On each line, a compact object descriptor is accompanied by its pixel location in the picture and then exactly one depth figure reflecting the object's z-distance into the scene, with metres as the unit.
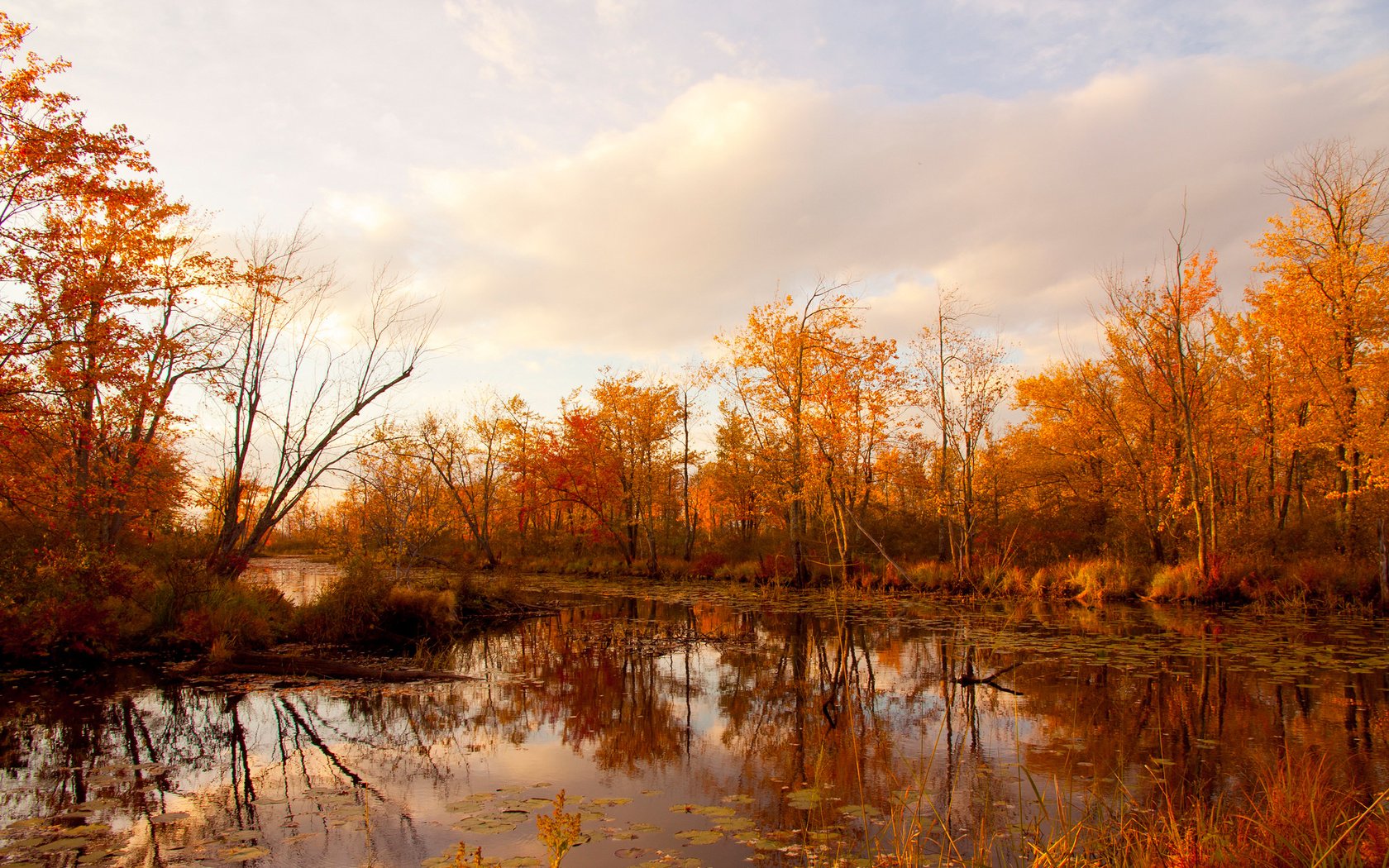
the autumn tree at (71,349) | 10.32
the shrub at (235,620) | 12.23
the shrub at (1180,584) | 17.94
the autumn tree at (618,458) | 35.03
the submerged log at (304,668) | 10.82
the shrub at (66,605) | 10.68
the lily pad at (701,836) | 5.12
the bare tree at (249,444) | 15.43
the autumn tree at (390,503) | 16.78
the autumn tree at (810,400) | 25.22
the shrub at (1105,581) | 19.36
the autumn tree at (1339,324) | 19.55
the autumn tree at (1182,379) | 19.44
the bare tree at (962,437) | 21.58
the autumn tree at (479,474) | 34.81
